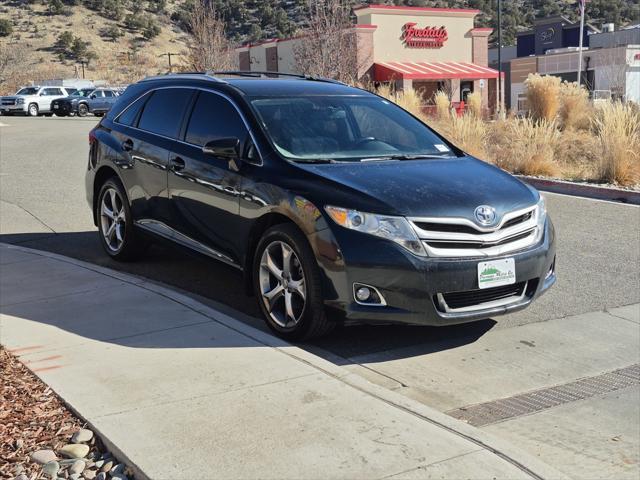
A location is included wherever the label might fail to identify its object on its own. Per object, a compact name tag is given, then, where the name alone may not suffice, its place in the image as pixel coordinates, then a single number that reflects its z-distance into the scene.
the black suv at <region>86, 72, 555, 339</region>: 5.14
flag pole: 40.91
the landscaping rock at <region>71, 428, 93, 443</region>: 3.91
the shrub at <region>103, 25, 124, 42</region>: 88.06
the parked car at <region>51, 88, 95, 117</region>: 46.00
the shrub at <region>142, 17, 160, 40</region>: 88.44
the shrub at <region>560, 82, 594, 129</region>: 23.22
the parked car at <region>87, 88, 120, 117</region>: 46.72
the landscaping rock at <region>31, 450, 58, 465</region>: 3.75
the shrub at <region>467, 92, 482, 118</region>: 23.05
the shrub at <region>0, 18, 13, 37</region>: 81.79
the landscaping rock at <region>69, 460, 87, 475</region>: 3.65
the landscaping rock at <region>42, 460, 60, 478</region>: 3.64
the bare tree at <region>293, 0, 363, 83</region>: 30.19
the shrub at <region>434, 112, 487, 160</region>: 15.69
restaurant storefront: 46.34
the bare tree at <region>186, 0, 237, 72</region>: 38.25
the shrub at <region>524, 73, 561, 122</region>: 23.44
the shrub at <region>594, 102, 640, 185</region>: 12.77
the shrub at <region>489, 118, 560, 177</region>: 14.34
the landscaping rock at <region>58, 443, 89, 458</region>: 3.78
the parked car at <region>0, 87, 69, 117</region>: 45.41
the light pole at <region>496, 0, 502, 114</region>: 45.28
